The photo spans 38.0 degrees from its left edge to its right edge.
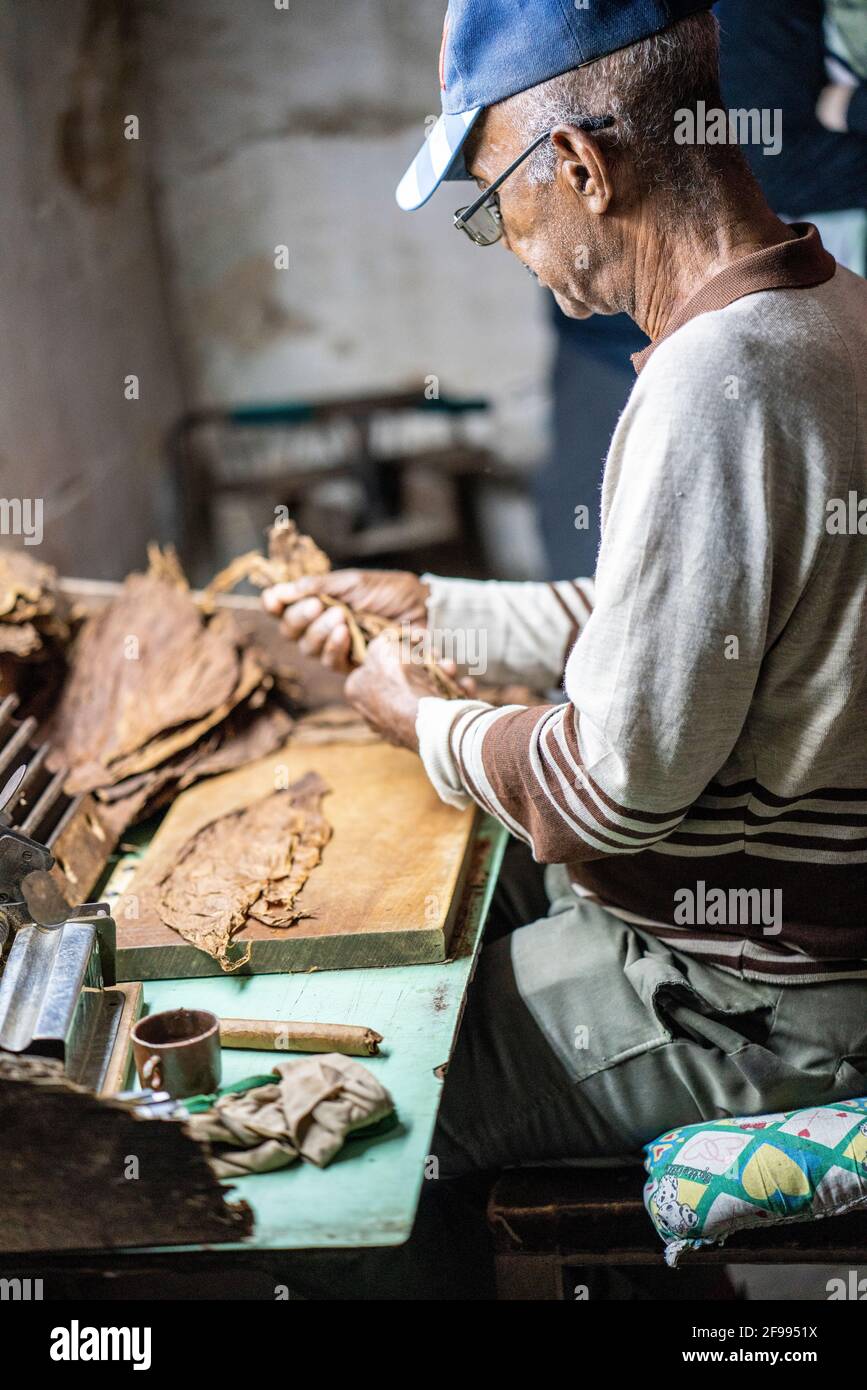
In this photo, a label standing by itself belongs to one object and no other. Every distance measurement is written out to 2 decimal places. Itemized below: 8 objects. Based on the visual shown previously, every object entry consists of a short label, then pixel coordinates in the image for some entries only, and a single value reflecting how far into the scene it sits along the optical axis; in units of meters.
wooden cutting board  1.69
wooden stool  1.62
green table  1.29
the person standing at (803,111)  2.56
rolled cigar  1.53
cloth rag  1.34
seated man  1.38
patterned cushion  1.51
